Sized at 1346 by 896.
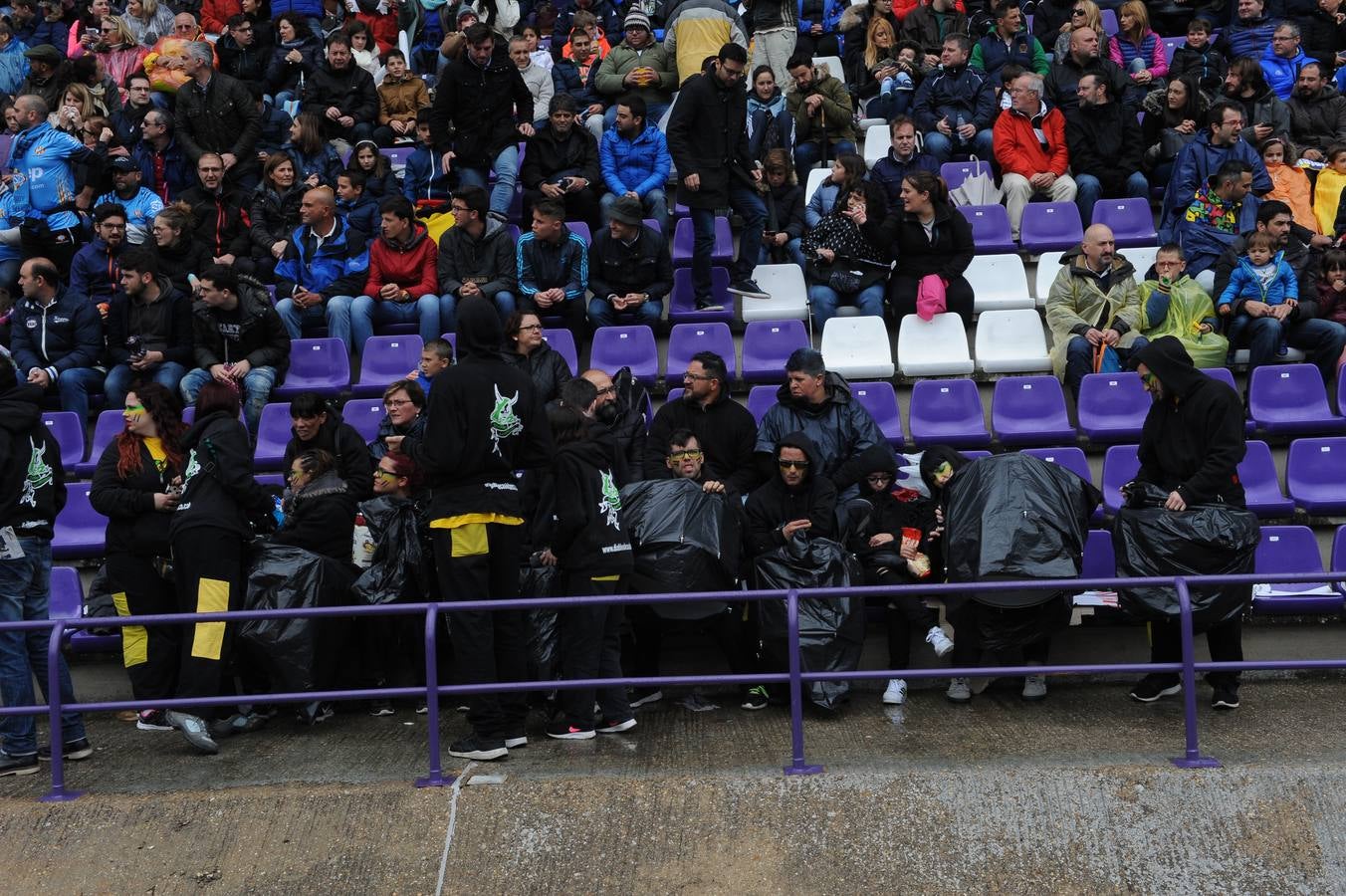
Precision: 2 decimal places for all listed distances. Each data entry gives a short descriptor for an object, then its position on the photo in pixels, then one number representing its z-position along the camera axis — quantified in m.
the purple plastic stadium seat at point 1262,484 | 8.69
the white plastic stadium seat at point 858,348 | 10.01
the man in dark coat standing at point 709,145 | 10.55
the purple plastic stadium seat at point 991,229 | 11.41
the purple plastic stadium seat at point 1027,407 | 9.33
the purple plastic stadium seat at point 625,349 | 10.08
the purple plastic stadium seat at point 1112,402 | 9.35
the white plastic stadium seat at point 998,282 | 10.80
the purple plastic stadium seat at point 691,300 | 10.68
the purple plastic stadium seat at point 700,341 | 10.19
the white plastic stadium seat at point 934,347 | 10.04
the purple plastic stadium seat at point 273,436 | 9.55
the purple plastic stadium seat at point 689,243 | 11.34
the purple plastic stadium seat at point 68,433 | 9.82
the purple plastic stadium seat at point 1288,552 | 8.32
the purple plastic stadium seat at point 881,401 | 9.40
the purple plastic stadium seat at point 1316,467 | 8.90
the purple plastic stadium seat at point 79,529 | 9.13
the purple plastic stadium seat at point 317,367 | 10.10
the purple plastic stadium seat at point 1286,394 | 9.35
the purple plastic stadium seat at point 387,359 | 10.09
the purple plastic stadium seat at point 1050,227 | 11.45
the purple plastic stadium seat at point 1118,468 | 8.78
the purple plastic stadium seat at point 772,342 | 10.09
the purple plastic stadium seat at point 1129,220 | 11.38
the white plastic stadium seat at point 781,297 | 10.76
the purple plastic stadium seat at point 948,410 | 9.34
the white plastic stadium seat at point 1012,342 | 10.05
